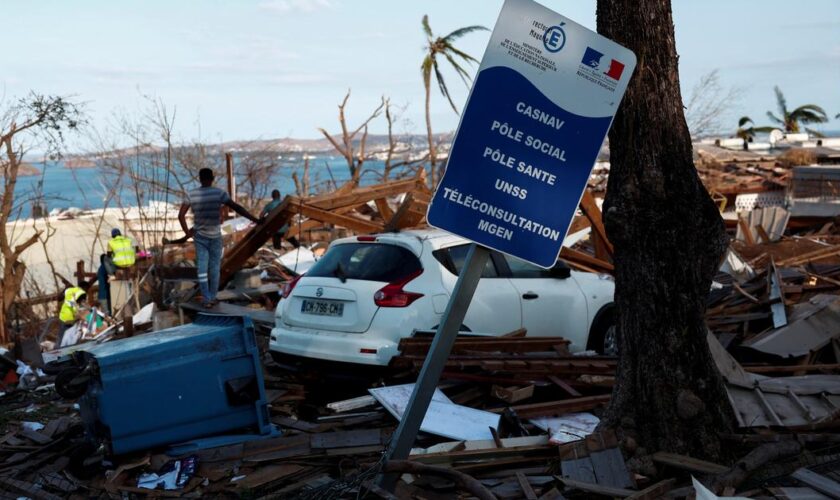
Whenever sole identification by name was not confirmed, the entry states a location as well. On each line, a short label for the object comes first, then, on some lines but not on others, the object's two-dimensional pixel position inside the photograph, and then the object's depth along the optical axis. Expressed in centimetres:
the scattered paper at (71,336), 1519
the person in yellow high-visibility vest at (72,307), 1789
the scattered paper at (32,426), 887
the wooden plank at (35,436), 823
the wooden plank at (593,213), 1359
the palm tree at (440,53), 2771
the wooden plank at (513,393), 768
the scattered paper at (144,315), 1438
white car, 845
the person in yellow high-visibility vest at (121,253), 1811
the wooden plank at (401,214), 1202
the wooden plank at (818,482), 488
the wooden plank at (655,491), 512
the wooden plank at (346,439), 702
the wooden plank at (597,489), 529
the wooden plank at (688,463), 564
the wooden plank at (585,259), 1280
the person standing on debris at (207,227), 1284
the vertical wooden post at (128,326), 1267
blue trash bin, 682
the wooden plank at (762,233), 2284
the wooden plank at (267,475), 657
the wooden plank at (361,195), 1439
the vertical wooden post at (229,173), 2275
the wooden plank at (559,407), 727
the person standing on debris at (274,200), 1818
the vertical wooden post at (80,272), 2109
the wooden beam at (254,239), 1370
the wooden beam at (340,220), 1410
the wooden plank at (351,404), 800
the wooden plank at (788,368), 859
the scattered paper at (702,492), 444
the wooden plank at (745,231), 2318
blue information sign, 451
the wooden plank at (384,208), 1545
